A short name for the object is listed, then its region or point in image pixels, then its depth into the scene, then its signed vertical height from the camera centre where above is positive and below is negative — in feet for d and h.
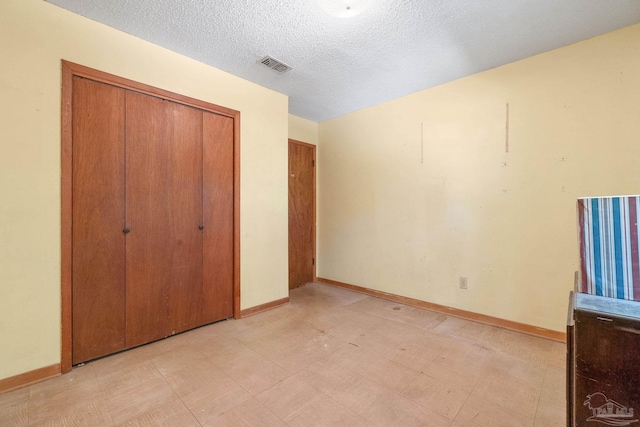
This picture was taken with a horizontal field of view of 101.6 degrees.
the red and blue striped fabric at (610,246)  3.55 -0.47
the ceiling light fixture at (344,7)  5.61 +4.59
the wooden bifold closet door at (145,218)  6.31 -0.04
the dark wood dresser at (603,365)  2.88 -1.76
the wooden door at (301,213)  12.91 +0.14
